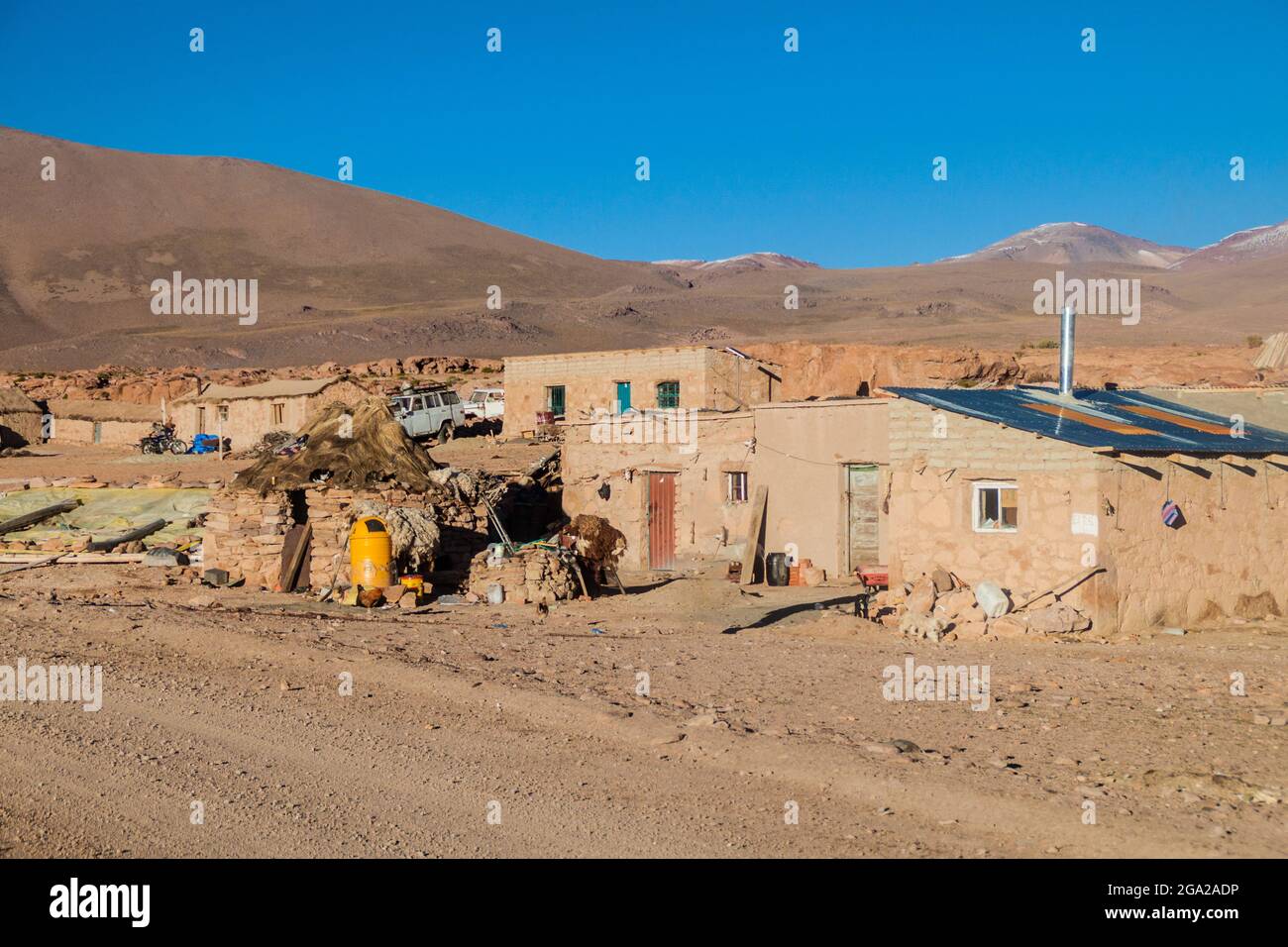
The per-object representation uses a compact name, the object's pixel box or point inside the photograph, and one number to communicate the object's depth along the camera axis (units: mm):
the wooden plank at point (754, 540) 20766
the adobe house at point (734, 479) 20719
